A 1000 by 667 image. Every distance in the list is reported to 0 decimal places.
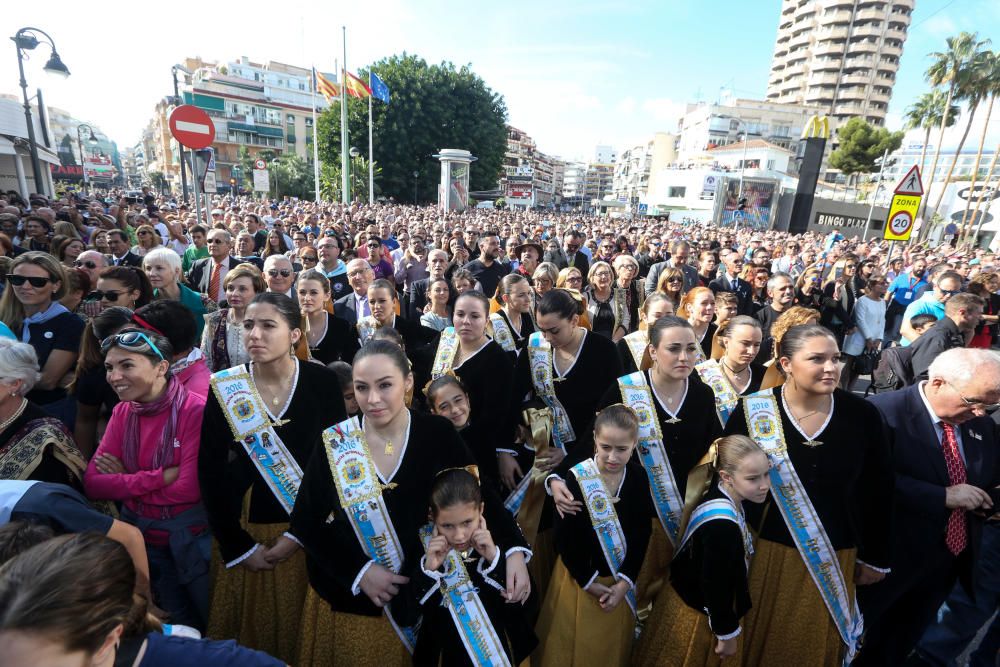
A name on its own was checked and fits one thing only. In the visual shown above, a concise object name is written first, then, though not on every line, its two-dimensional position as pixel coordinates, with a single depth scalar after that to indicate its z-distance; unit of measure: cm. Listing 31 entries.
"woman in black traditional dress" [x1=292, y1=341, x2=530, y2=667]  202
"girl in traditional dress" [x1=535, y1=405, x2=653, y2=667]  234
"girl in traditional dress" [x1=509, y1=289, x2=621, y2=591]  309
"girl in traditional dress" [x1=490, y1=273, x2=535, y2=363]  396
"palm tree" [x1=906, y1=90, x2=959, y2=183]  3684
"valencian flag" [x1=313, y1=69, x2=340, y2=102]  2234
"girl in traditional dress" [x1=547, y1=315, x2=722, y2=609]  266
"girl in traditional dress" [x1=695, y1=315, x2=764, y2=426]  306
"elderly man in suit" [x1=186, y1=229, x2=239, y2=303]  566
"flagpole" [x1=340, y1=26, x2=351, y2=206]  2222
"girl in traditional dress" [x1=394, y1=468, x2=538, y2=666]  196
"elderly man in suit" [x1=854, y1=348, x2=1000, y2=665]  237
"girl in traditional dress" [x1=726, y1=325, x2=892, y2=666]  238
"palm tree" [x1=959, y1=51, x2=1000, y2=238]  3349
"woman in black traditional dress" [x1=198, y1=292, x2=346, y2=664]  230
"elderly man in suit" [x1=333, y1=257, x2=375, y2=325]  493
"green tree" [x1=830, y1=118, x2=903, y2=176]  4672
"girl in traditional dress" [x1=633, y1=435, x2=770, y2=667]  210
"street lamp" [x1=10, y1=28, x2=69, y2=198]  1033
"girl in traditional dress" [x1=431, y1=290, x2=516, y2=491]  321
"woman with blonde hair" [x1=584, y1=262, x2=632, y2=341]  527
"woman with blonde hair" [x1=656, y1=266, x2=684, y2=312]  537
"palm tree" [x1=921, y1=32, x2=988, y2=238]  3381
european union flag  2370
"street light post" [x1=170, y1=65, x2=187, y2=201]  1246
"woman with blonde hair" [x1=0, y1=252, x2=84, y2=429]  301
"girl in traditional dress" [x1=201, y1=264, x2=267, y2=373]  346
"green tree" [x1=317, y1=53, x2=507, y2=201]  3403
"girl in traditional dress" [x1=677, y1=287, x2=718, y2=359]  418
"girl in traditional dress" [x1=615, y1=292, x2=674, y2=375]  352
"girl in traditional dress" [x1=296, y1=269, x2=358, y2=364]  394
